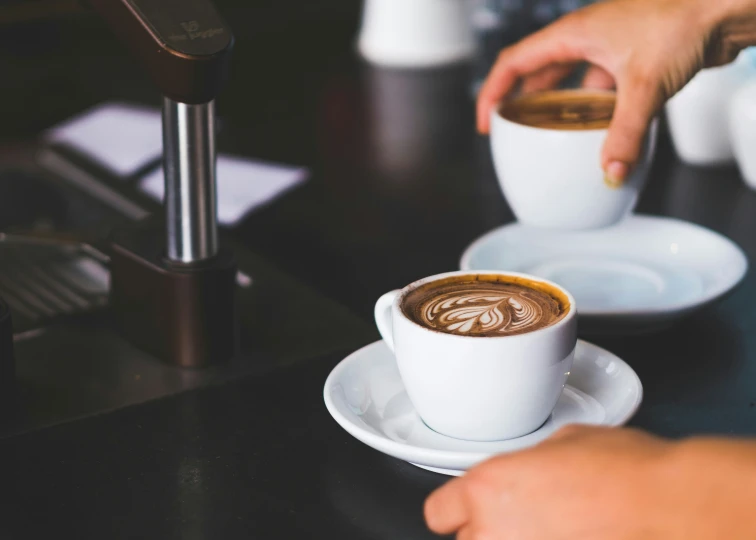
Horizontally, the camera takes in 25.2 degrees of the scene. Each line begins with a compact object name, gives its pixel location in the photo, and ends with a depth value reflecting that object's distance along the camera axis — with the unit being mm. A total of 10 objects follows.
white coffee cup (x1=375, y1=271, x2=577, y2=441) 804
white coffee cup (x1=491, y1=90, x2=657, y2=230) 977
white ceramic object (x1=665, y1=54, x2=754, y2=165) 1256
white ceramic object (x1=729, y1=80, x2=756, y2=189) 1207
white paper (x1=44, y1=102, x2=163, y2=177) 1359
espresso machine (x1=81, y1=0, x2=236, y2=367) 881
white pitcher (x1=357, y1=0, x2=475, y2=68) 1741
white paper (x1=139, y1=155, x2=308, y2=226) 1237
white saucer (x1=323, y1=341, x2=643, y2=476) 805
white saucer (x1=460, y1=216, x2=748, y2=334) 1017
